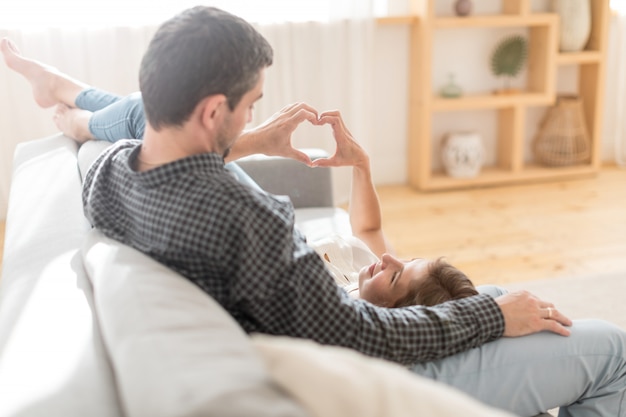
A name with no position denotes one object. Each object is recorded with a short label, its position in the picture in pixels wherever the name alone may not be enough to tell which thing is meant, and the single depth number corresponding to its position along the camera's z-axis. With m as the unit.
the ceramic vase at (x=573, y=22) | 4.11
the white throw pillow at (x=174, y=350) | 0.73
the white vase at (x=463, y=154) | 4.11
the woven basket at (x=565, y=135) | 4.25
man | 1.12
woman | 1.57
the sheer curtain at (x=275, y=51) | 3.51
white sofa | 0.75
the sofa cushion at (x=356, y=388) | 0.75
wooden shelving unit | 3.96
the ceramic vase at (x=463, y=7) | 3.96
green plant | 4.10
